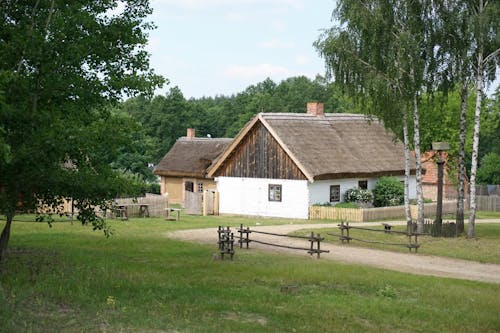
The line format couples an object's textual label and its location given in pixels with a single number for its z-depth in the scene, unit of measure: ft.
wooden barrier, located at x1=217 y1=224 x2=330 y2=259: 82.48
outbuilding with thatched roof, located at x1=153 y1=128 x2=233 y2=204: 191.31
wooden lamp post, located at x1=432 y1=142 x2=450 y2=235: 112.98
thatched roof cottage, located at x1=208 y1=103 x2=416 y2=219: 152.76
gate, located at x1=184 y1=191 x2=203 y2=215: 160.45
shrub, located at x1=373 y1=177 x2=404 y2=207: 162.50
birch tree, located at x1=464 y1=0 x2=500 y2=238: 104.22
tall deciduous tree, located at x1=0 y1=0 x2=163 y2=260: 55.52
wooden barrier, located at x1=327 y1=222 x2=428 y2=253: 94.22
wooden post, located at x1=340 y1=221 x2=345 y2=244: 101.42
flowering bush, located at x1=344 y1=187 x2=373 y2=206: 157.69
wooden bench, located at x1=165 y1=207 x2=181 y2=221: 137.93
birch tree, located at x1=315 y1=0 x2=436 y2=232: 108.27
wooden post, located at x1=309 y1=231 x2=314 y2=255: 86.23
